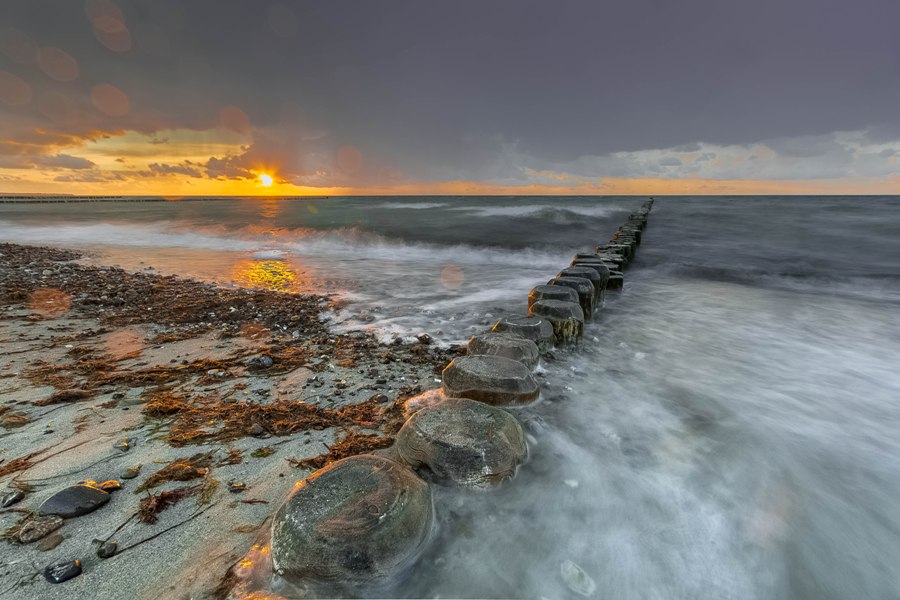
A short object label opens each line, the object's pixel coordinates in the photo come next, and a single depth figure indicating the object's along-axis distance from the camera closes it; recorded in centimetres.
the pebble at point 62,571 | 158
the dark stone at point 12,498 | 192
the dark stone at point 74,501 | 187
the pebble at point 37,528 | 174
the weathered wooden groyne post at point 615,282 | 712
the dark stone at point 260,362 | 374
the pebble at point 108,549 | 170
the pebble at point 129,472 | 218
